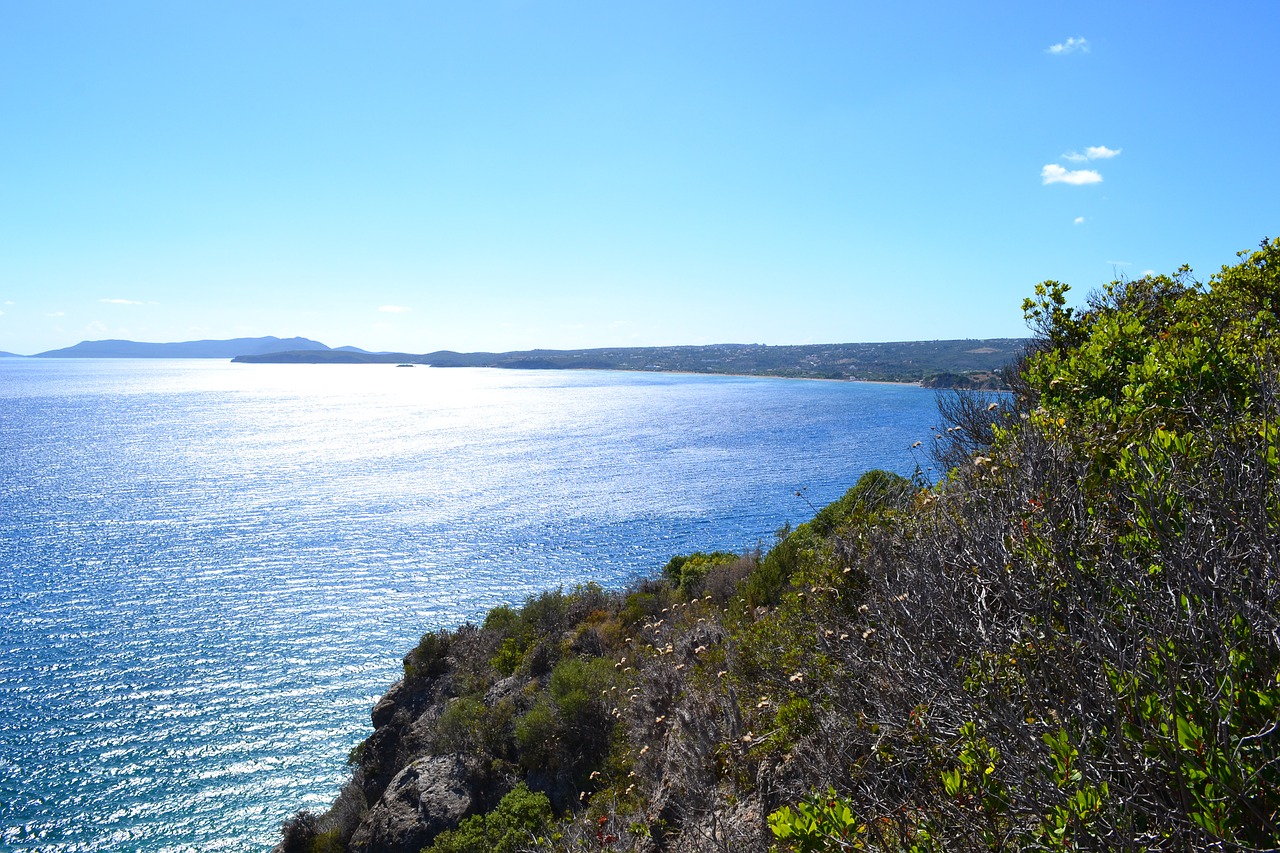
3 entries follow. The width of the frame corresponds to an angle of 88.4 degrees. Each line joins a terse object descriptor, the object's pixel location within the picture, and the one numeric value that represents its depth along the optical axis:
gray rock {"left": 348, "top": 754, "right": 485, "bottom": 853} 12.80
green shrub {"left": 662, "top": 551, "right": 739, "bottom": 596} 23.81
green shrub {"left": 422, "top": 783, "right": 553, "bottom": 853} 11.20
